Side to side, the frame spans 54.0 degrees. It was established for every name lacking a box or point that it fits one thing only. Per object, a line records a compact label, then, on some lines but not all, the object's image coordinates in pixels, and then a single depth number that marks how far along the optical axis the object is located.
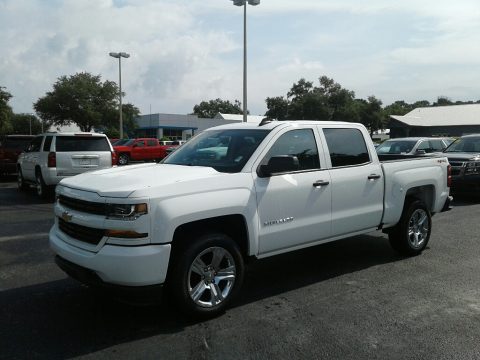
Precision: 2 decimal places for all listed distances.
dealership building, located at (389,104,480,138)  58.47
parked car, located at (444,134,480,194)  11.78
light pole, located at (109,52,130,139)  36.22
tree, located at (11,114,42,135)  104.94
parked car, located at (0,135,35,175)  17.11
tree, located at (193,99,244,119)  142.75
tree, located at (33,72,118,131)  42.81
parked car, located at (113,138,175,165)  29.08
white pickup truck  3.86
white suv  11.88
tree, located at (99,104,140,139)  44.46
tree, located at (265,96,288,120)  70.25
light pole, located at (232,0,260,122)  21.81
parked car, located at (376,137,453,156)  15.20
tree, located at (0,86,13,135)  38.65
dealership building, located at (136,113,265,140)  71.44
